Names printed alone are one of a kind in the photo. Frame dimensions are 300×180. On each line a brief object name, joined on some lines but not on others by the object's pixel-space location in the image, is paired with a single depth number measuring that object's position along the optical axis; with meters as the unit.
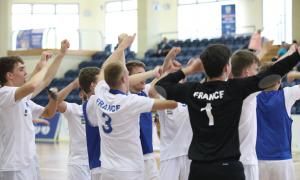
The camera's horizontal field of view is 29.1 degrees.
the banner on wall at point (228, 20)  26.47
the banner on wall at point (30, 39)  26.84
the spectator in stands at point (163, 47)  24.67
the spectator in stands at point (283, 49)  19.77
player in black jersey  4.14
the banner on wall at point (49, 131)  20.69
